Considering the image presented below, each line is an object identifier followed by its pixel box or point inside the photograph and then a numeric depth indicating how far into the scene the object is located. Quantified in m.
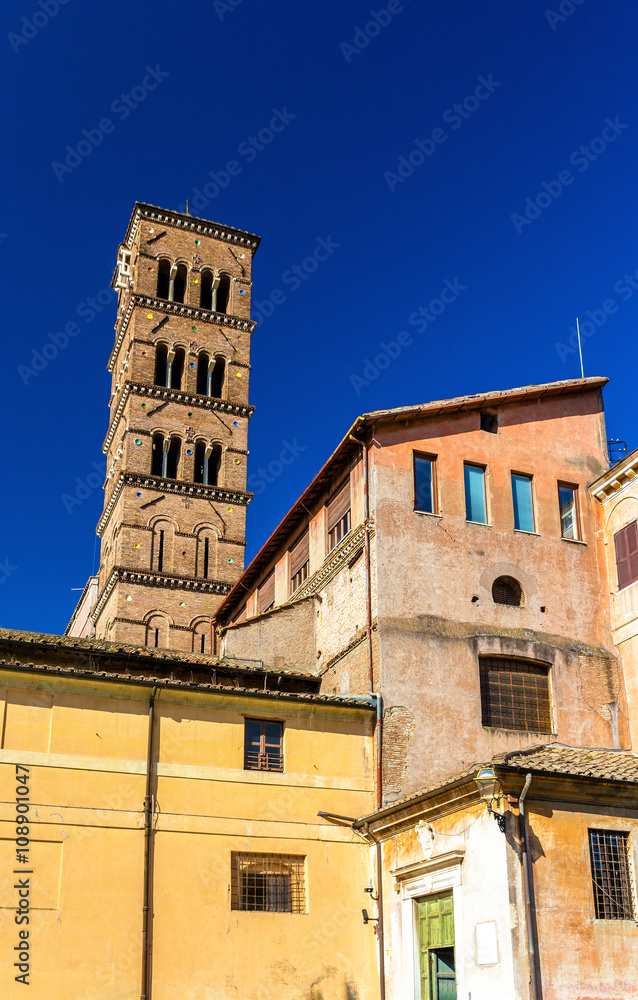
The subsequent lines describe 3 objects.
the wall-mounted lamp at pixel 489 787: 18.14
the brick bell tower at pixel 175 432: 44.34
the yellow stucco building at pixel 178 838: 19.67
